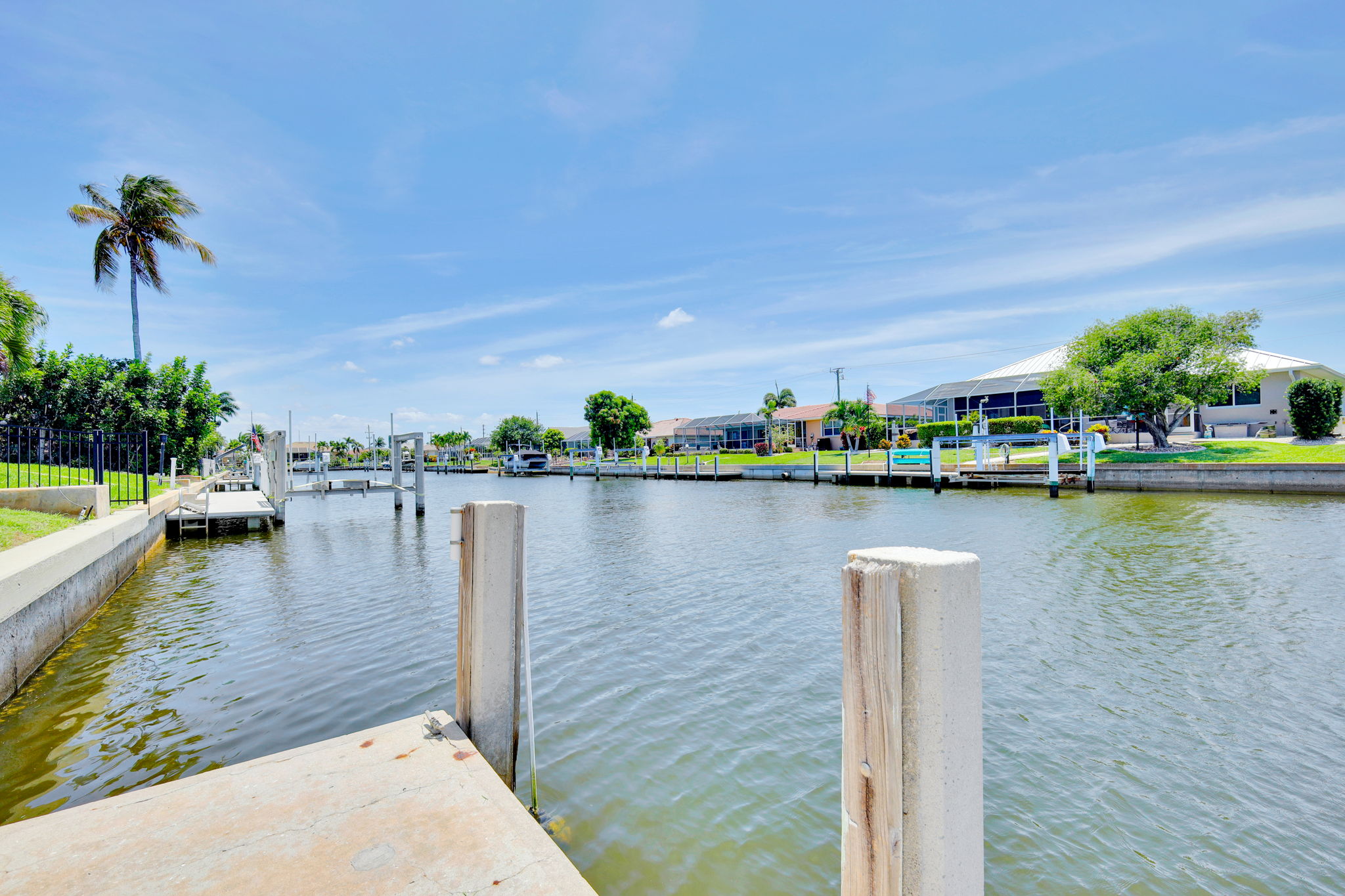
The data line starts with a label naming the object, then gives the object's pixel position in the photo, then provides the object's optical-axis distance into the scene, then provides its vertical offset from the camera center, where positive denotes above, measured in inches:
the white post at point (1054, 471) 930.7 -36.2
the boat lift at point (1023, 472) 957.8 -30.0
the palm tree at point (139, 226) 1082.1 +443.2
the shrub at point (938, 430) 1689.2 +57.3
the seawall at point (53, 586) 205.5 -54.1
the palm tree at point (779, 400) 3831.2 +339.7
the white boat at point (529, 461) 2628.0 -23.8
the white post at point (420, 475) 831.1 -25.0
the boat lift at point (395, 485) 802.8 -37.7
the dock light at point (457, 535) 138.9 -18.3
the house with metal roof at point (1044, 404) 1397.6 +155.6
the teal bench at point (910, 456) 1261.8 -11.4
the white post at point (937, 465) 1101.1 -28.7
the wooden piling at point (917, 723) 59.9 -28.0
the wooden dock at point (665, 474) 1717.5 -64.2
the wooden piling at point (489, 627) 133.4 -38.4
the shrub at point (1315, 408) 1029.8 +63.6
